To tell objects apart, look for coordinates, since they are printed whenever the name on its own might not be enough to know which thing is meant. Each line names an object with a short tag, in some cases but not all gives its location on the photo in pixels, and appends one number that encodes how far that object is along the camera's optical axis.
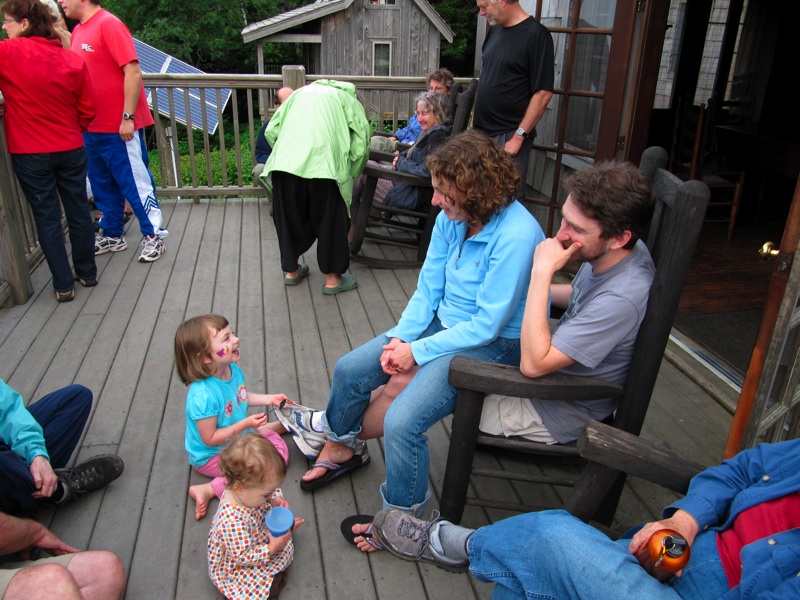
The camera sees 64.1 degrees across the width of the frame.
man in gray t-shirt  1.57
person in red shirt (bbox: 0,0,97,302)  2.92
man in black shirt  3.32
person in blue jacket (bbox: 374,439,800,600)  1.18
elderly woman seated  3.73
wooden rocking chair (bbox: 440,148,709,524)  1.51
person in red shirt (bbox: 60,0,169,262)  3.56
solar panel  12.66
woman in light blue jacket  1.79
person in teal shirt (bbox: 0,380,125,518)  1.70
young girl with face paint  1.88
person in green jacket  3.21
